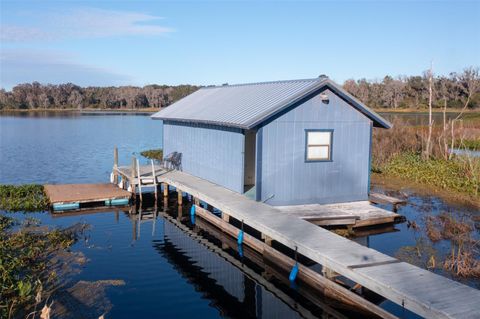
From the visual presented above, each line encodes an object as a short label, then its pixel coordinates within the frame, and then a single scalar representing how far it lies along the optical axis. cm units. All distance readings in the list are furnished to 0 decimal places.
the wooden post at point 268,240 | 1424
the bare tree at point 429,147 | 2876
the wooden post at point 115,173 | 2462
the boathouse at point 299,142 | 1666
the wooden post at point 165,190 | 2264
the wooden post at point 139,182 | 2183
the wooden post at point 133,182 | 2233
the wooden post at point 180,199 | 2136
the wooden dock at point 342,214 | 1557
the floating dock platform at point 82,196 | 1998
